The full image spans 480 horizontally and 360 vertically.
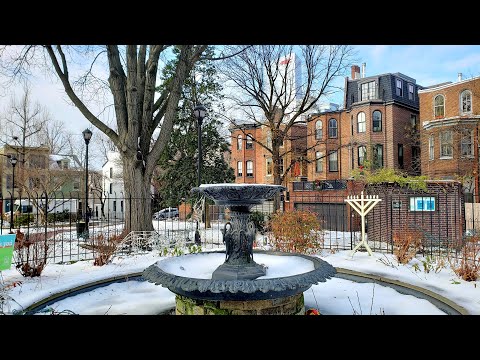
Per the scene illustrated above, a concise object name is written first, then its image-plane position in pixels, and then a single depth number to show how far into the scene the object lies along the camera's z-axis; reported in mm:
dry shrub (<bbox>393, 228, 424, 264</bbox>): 7849
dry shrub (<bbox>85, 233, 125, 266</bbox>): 8219
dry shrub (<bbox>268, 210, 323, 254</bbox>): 9492
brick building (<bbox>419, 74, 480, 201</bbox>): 21375
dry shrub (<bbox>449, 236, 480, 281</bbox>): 6219
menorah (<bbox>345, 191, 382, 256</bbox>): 8773
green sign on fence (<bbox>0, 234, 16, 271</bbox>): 5738
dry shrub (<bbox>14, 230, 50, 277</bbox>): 6848
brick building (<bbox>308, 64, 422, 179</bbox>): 27141
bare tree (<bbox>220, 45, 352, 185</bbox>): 18875
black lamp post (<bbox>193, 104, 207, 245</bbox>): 11502
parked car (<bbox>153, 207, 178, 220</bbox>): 32812
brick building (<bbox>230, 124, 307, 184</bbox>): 31750
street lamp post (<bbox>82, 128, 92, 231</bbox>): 16291
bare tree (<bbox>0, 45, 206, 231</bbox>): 11367
